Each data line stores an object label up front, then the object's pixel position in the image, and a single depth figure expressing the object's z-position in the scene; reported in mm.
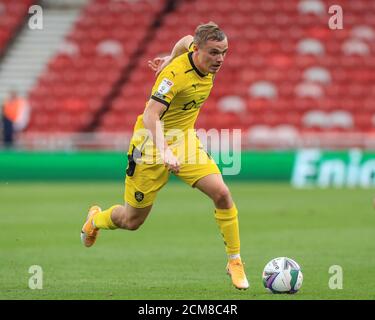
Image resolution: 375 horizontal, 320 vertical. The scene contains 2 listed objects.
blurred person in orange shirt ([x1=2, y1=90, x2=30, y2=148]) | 49687
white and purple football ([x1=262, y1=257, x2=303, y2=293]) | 16516
